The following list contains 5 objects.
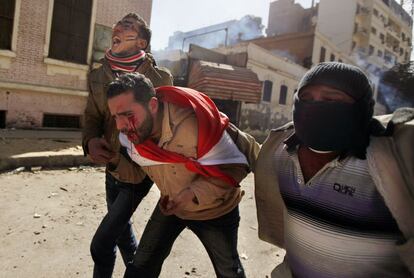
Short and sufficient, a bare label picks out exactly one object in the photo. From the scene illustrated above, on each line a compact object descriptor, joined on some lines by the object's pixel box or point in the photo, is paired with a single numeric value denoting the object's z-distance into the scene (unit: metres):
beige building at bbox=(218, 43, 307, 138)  19.55
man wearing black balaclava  1.22
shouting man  2.20
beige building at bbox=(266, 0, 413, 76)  37.75
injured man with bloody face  1.76
